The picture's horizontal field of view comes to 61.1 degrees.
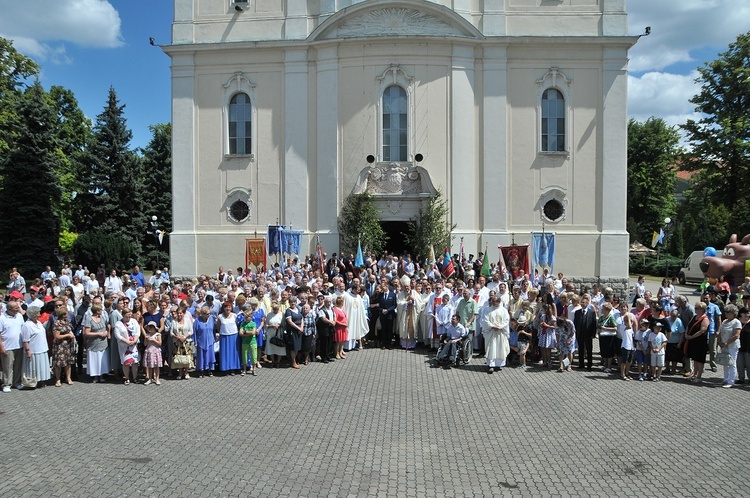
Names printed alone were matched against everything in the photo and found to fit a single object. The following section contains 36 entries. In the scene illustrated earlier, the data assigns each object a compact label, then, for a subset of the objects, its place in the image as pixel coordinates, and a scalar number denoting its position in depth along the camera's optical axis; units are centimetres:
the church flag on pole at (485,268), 2159
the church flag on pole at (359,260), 2289
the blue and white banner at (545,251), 2538
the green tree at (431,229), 2592
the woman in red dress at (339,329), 1509
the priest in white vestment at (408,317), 1603
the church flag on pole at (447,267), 2150
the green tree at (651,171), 5209
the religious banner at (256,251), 2525
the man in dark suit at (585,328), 1378
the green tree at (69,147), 4166
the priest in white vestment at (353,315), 1586
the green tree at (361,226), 2608
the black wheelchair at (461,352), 1401
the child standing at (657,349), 1266
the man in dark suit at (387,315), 1630
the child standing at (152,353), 1232
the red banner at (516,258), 2259
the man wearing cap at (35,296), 1367
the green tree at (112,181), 4132
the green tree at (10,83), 3594
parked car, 3719
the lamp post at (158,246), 4206
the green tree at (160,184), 4494
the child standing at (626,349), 1281
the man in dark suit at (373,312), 1653
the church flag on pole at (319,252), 2344
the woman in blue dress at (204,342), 1295
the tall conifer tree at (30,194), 3444
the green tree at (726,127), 3706
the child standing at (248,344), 1311
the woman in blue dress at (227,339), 1302
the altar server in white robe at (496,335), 1343
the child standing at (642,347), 1291
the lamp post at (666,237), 4782
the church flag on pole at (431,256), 2405
